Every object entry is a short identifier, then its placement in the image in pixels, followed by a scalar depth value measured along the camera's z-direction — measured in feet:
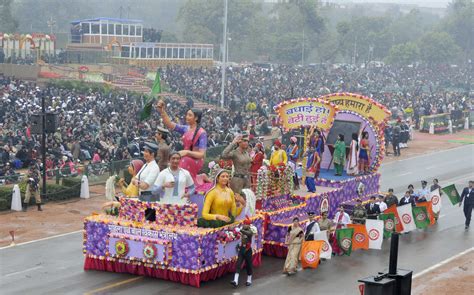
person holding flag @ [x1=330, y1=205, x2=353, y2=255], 80.28
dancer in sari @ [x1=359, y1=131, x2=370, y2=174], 91.57
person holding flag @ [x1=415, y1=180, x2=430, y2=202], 93.97
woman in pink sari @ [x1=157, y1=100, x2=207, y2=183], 70.79
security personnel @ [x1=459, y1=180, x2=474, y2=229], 92.99
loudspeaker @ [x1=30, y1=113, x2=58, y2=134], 97.91
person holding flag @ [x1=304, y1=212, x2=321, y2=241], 74.43
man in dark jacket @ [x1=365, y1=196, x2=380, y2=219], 86.05
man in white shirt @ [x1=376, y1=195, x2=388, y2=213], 87.01
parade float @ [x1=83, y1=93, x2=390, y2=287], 65.36
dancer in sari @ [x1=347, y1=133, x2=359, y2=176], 90.22
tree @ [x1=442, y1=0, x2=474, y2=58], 442.09
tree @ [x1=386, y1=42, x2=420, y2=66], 388.57
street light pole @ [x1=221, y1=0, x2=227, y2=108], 194.90
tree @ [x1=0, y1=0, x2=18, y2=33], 314.35
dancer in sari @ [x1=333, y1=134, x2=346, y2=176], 89.97
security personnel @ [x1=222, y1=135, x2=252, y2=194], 71.97
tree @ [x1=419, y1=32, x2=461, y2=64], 407.85
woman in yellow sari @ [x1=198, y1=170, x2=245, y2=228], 66.23
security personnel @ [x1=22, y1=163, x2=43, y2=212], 94.84
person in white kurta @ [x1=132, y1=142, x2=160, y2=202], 67.26
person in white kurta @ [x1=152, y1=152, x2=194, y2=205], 66.69
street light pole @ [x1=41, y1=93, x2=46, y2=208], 97.81
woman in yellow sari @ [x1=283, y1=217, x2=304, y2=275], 70.85
